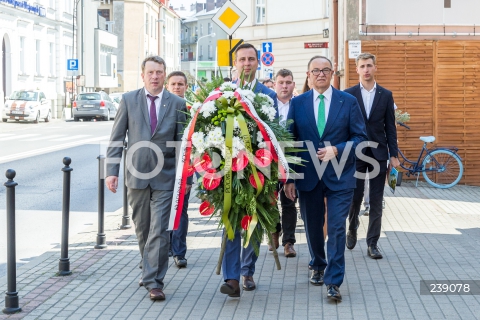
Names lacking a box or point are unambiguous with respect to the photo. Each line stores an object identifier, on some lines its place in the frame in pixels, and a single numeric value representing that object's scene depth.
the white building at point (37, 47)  44.28
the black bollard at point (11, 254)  6.33
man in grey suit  6.95
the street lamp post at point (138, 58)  85.06
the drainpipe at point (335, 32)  22.14
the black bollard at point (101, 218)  9.27
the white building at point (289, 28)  40.69
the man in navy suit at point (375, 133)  8.58
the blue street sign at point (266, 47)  29.19
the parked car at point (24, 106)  39.94
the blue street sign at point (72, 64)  47.12
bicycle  15.65
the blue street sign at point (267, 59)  27.44
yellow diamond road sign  14.82
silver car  46.19
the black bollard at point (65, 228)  7.80
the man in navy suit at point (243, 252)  6.76
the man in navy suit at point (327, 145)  6.93
